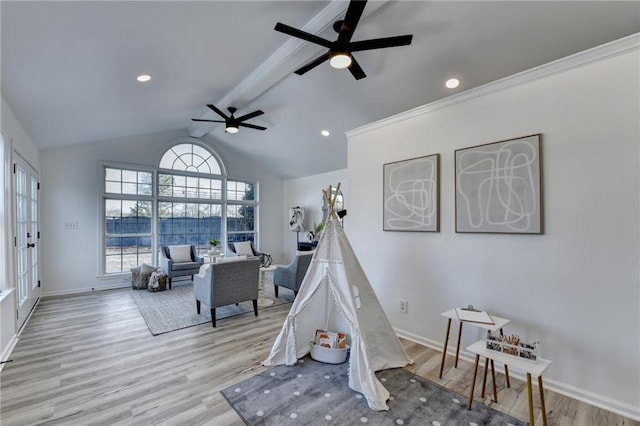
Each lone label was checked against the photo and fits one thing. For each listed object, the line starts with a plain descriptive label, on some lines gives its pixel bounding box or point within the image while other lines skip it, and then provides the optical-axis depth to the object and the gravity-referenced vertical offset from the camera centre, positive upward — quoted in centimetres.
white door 354 -29
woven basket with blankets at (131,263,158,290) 569 -122
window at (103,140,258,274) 600 +17
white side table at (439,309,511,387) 228 -91
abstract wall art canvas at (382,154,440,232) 315 +20
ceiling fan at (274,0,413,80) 213 +137
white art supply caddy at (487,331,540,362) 200 -97
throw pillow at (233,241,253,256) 710 -87
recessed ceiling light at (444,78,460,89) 336 +150
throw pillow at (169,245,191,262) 612 -85
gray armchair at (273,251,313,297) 481 -100
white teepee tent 265 -86
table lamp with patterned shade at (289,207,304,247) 781 -20
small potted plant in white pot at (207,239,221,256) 579 -77
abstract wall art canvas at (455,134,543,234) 250 +22
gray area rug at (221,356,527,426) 204 -146
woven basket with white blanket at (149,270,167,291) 551 -129
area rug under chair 386 -146
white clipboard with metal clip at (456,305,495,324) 238 -89
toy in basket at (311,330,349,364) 285 -135
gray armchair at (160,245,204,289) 572 -100
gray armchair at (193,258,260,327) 377 -96
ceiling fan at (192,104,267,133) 445 +149
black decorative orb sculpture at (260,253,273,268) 508 -89
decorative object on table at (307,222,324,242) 713 -51
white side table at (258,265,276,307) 473 -137
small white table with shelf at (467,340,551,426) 185 -103
